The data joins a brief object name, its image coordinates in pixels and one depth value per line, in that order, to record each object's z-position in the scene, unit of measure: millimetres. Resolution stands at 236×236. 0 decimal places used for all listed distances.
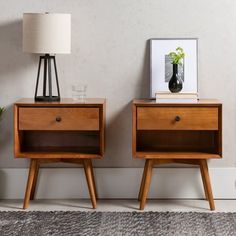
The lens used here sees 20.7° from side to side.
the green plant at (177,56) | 3932
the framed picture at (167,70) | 4074
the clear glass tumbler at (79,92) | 3898
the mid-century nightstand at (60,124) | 3807
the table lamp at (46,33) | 3783
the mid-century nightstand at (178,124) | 3801
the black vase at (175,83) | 3915
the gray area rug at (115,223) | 3471
